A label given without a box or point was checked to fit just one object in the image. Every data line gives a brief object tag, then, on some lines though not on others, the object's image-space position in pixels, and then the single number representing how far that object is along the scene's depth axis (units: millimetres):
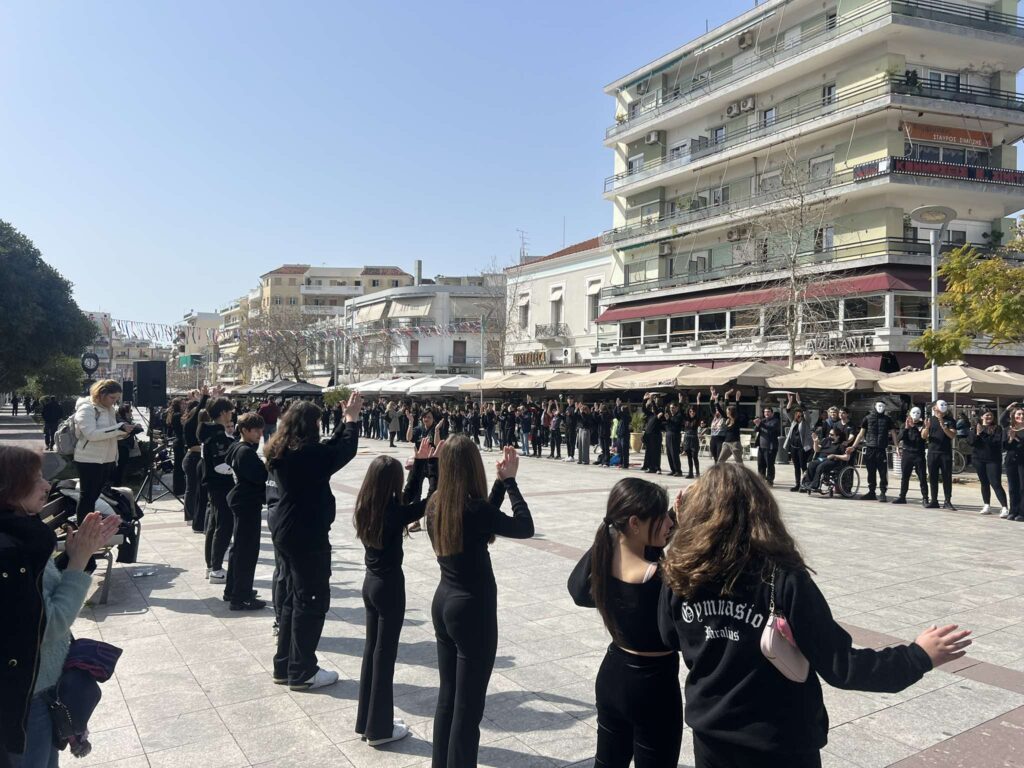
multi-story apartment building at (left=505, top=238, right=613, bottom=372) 43844
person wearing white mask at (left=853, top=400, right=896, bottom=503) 13469
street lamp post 15594
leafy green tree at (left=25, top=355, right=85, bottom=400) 42562
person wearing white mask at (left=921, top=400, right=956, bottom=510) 12680
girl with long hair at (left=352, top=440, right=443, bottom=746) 3834
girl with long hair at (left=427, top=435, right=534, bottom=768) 3342
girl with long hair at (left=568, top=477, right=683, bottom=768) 2652
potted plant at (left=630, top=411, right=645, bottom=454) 24422
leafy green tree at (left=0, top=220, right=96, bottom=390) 30984
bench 4629
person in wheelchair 14164
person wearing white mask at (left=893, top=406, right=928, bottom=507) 12945
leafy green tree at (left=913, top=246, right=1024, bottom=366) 17000
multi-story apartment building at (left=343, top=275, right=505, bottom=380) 62000
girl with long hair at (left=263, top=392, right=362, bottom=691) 4402
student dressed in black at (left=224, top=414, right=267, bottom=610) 5855
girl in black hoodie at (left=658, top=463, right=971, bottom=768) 2053
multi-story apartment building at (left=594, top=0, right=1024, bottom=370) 27547
